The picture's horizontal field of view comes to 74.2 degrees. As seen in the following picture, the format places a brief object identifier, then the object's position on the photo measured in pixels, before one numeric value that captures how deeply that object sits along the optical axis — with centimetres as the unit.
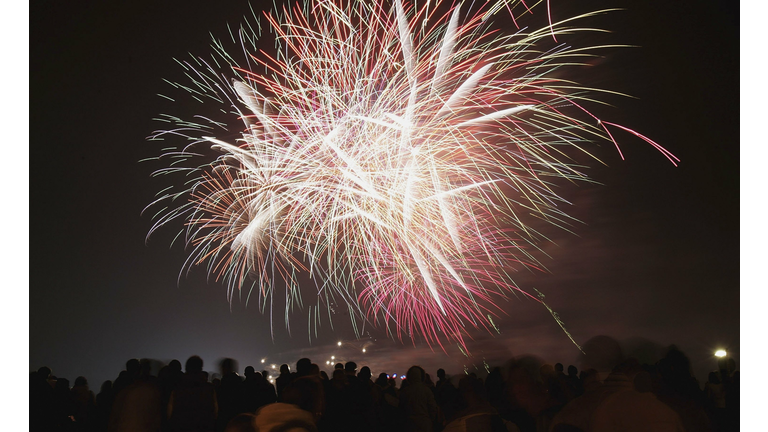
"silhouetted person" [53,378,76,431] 497
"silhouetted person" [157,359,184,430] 441
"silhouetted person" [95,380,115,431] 468
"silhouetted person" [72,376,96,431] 589
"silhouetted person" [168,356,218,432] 436
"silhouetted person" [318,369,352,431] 431
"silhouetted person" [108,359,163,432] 423
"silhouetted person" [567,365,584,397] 471
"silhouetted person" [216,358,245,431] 484
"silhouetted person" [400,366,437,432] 510
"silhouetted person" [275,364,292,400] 577
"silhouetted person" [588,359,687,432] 249
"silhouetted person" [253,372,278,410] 493
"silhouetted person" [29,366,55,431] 468
